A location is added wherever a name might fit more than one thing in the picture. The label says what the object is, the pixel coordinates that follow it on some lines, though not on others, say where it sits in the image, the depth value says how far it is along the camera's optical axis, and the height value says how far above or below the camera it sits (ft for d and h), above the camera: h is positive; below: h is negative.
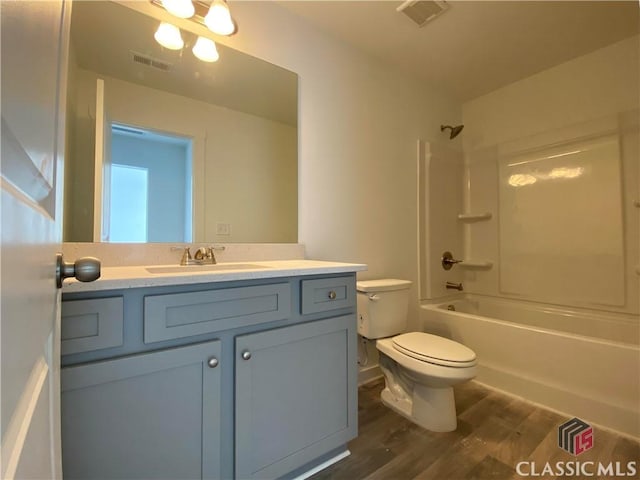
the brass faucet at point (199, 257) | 4.38 -0.15
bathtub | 4.96 -2.12
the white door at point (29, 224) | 0.75 +0.08
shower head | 8.27 +3.32
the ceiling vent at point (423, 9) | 5.43 +4.52
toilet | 4.71 -1.89
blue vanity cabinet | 2.57 -1.43
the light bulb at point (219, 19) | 4.48 +3.53
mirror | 3.93 +1.69
